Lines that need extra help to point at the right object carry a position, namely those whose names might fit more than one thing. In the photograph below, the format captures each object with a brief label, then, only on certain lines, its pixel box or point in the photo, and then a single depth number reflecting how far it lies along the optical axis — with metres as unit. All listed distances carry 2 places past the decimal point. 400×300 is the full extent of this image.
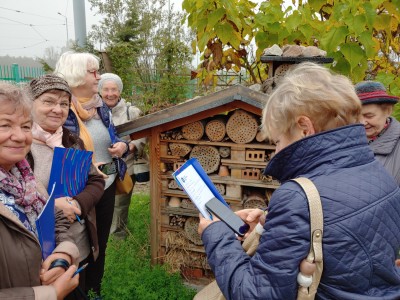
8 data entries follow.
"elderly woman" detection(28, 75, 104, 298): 2.10
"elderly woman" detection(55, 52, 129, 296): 2.70
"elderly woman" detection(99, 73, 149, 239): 3.57
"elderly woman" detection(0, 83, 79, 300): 1.34
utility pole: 9.83
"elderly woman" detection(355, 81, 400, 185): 2.22
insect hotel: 3.04
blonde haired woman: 1.07
